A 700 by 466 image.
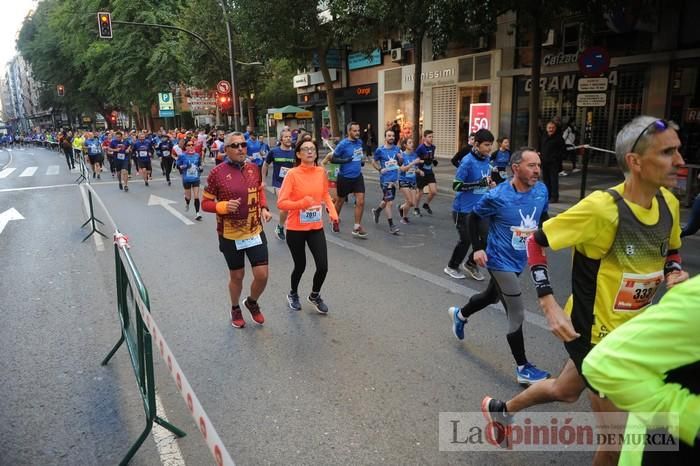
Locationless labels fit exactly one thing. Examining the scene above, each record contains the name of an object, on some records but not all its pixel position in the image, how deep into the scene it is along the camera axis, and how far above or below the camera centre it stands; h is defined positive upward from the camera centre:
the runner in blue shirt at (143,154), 17.86 -1.00
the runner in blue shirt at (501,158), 10.17 -0.81
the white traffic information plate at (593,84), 10.69 +0.65
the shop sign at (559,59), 18.02 +2.05
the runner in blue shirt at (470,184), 6.11 -0.81
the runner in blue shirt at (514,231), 3.83 -0.87
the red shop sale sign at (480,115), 13.84 +0.07
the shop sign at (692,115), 15.02 -0.05
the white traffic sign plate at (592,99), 10.87 +0.35
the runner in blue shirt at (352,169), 9.01 -0.87
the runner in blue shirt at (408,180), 10.09 -1.19
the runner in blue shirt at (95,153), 22.06 -1.17
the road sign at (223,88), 25.48 +1.74
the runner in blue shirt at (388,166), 9.84 -0.90
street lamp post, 24.45 +1.99
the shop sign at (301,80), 36.53 +2.97
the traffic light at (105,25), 20.16 +3.98
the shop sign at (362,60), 29.29 +3.53
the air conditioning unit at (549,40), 18.23 +2.73
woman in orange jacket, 5.28 -0.91
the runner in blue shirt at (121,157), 17.20 -1.05
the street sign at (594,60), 10.88 +1.16
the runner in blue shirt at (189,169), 12.08 -1.05
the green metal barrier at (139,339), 2.95 -1.41
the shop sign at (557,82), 18.23 +1.23
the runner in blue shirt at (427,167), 10.88 -1.03
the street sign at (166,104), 38.22 +1.53
